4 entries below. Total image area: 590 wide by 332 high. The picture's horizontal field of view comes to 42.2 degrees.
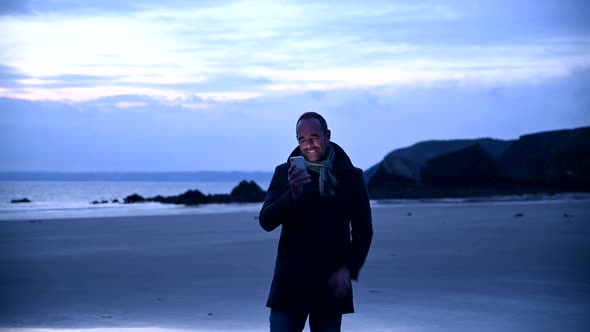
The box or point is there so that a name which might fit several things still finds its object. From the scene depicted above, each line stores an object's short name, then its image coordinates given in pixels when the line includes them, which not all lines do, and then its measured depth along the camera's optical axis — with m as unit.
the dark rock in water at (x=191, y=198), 34.13
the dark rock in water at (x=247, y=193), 35.03
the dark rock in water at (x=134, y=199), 37.84
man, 3.75
